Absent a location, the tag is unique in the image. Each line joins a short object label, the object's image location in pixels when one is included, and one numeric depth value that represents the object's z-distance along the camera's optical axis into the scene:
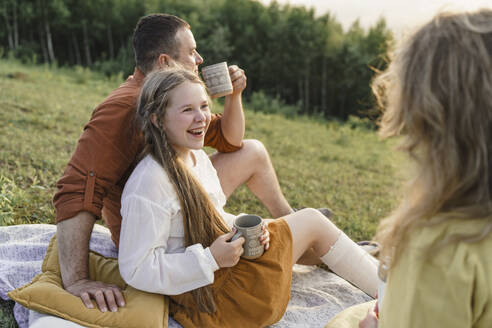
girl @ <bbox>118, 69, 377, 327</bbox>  2.03
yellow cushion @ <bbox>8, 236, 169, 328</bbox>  2.02
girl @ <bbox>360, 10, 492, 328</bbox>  1.16
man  2.19
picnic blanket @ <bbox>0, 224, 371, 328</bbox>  2.46
